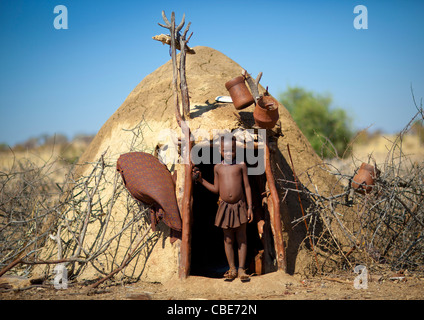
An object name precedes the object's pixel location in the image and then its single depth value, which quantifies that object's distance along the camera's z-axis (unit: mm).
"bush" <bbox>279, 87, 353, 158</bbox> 14672
